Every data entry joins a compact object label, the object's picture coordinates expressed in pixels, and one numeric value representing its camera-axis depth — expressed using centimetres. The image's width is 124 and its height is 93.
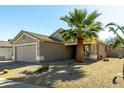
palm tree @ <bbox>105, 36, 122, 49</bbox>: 711
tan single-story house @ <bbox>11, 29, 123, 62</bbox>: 1090
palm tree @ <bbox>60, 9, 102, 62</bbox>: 992
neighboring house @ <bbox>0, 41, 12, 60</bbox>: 1589
